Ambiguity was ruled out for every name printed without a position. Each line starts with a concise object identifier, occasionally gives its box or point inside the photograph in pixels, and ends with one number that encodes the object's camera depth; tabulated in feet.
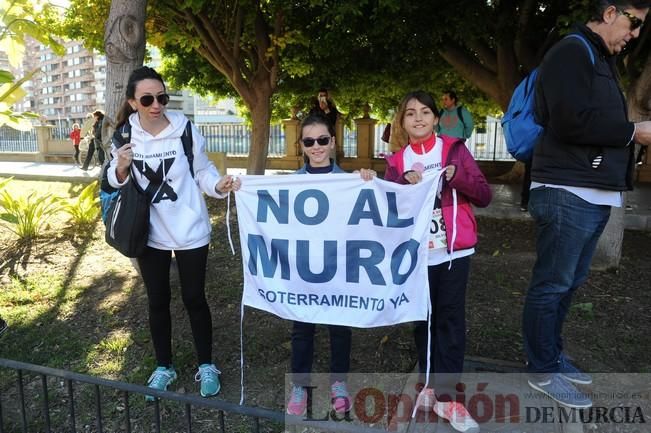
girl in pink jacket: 8.64
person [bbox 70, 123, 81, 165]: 65.57
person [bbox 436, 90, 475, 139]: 25.77
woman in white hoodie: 9.82
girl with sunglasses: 9.41
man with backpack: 8.09
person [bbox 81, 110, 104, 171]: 43.11
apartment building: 395.96
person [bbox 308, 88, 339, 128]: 33.27
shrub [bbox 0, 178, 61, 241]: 22.76
